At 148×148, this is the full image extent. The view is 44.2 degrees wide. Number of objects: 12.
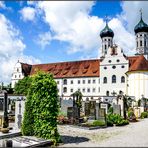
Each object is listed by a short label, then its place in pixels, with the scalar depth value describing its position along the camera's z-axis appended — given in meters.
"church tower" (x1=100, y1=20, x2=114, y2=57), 50.29
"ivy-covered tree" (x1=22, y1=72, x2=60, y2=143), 9.48
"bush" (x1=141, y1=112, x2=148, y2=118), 21.17
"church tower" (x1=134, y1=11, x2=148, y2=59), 47.32
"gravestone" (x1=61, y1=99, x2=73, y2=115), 18.93
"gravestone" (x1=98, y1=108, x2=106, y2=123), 14.99
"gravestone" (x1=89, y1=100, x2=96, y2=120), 16.19
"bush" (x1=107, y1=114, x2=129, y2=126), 14.83
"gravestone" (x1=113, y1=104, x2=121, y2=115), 18.17
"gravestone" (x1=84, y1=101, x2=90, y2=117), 19.16
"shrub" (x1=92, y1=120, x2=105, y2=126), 14.14
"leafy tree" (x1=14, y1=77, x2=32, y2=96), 39.47
